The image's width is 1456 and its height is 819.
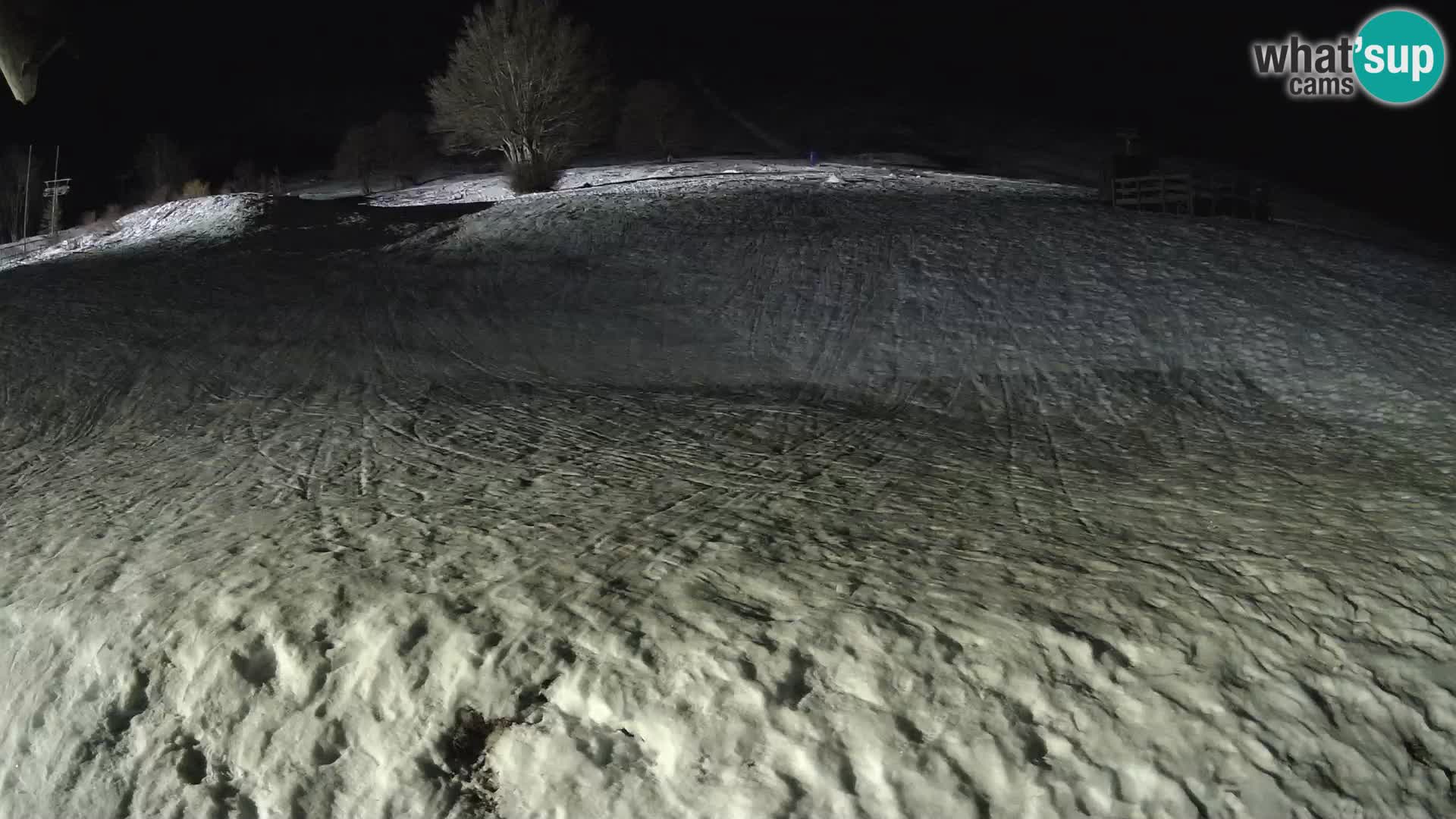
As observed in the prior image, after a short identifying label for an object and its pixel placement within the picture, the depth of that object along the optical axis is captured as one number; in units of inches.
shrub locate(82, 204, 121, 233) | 1091.1
